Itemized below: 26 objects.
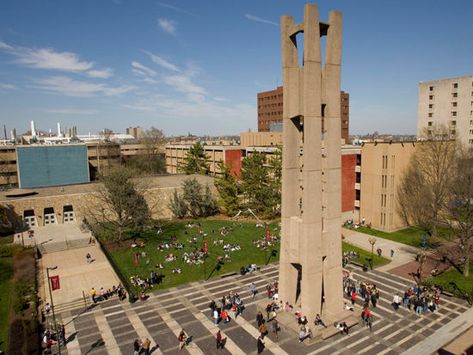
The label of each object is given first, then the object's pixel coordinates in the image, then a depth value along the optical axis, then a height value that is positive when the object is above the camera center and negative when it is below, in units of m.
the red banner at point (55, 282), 24.65 -9.10
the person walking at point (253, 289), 29.25 -11.68
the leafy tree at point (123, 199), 43.88 -6.15
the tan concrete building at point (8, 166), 74.06 -2.70
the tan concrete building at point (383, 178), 48.19 -4.73
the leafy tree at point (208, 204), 55.53 -8.67
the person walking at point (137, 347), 21.19 -11.73
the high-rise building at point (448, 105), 73.44 +8.01
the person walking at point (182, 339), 22.14 -11.94
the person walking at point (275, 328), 23.15 -11.93
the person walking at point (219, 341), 22.04 -12.02
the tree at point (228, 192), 54.53 -6.87
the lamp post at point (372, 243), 34.06 -10.43
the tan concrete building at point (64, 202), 48.31 -7.16
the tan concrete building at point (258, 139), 77.81 +1.78
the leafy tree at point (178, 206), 54.28 -8.68
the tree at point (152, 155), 93.36 -1.49
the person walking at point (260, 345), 21.28 -11.91
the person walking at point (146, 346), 21.48 -11.85
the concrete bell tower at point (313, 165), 22.70 -1.31
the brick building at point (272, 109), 118.00 +12.96
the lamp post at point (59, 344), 22.03 -11.98
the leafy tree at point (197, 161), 74.31 -2.60
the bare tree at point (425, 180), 46.94 -4.97
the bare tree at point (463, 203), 35.38 -6.75
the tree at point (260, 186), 53.62 -5.93
